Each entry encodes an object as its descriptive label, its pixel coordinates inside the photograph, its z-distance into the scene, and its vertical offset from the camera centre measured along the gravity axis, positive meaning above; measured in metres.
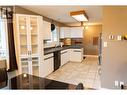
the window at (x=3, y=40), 2.28 +0.10
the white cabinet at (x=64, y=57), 4.04 -0.64
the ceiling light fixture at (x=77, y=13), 2.75 +0.92
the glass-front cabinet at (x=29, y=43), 2.43 +0.02
